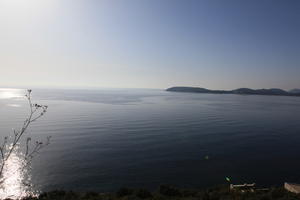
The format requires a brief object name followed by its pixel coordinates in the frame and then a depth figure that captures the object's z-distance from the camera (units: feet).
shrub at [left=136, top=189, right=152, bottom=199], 70.48
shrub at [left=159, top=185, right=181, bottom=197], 73.71
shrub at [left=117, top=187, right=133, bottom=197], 73.46
